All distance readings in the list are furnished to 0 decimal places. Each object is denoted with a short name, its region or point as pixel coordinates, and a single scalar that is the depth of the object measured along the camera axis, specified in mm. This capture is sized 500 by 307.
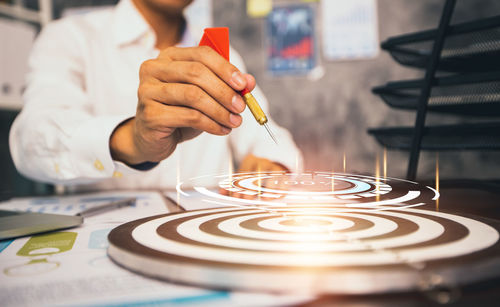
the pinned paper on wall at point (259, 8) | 1652
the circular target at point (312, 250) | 166
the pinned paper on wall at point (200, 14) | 1673
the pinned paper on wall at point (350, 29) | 1614
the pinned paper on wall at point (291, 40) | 1650
